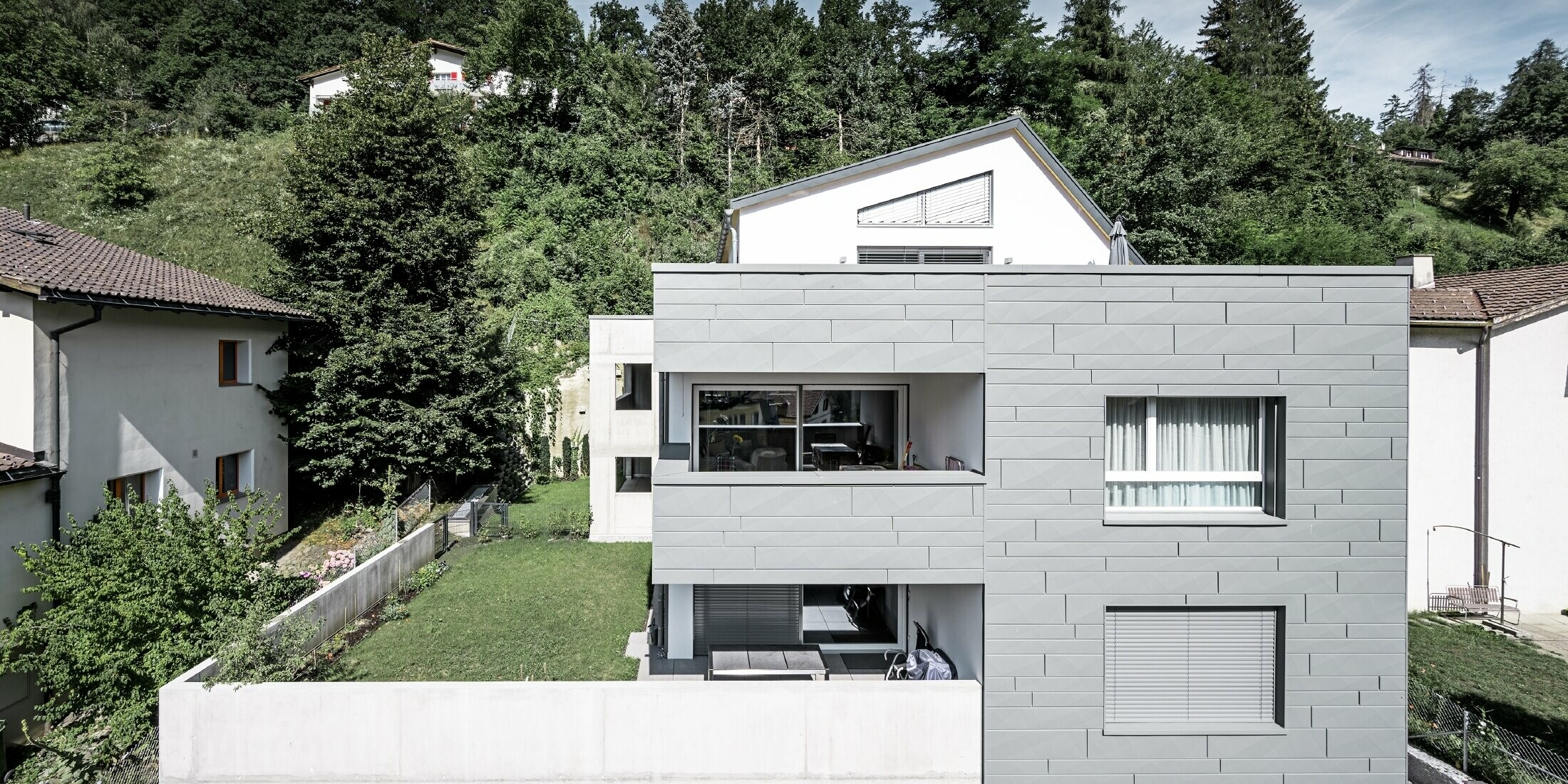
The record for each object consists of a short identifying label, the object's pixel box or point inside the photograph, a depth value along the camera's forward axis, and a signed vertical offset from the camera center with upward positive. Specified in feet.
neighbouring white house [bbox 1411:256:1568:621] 47.26 -3.97
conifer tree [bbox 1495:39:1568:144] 172.65 +71.27
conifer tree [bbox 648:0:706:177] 115.14 +54.19
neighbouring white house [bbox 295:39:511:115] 145.69 +63.61
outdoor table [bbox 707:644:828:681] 30.12 -11.59
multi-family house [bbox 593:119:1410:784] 25.13 -4.28
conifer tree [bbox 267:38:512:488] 58.13 +7.80
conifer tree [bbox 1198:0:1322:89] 161.48 +82.18
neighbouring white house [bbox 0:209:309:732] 34.37 +0.41
